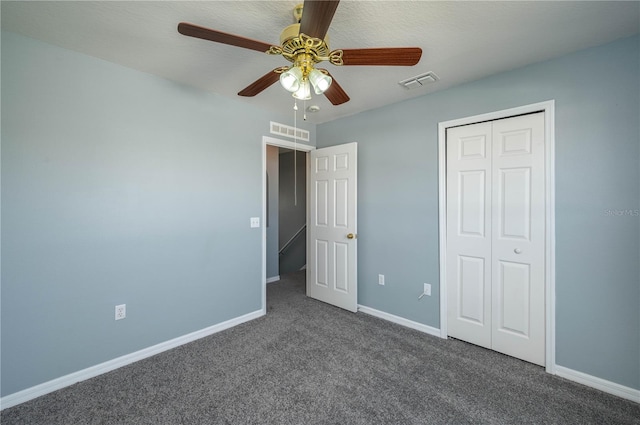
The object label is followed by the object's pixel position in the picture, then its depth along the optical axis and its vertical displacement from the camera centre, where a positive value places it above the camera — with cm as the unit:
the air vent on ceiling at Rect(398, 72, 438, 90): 231 +116
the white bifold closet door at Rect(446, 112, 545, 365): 216 -23
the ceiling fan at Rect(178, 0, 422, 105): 124 +82
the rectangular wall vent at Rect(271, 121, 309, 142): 325 +101
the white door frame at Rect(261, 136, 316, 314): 313 -2
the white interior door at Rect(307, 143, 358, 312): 321 -22
